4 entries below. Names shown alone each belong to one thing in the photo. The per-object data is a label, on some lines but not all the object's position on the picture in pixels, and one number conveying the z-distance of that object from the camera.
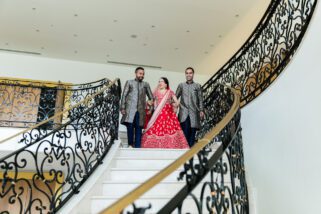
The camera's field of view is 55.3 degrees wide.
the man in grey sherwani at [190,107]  5.61
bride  5.40
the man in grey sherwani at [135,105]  5.27
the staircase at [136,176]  3.45
